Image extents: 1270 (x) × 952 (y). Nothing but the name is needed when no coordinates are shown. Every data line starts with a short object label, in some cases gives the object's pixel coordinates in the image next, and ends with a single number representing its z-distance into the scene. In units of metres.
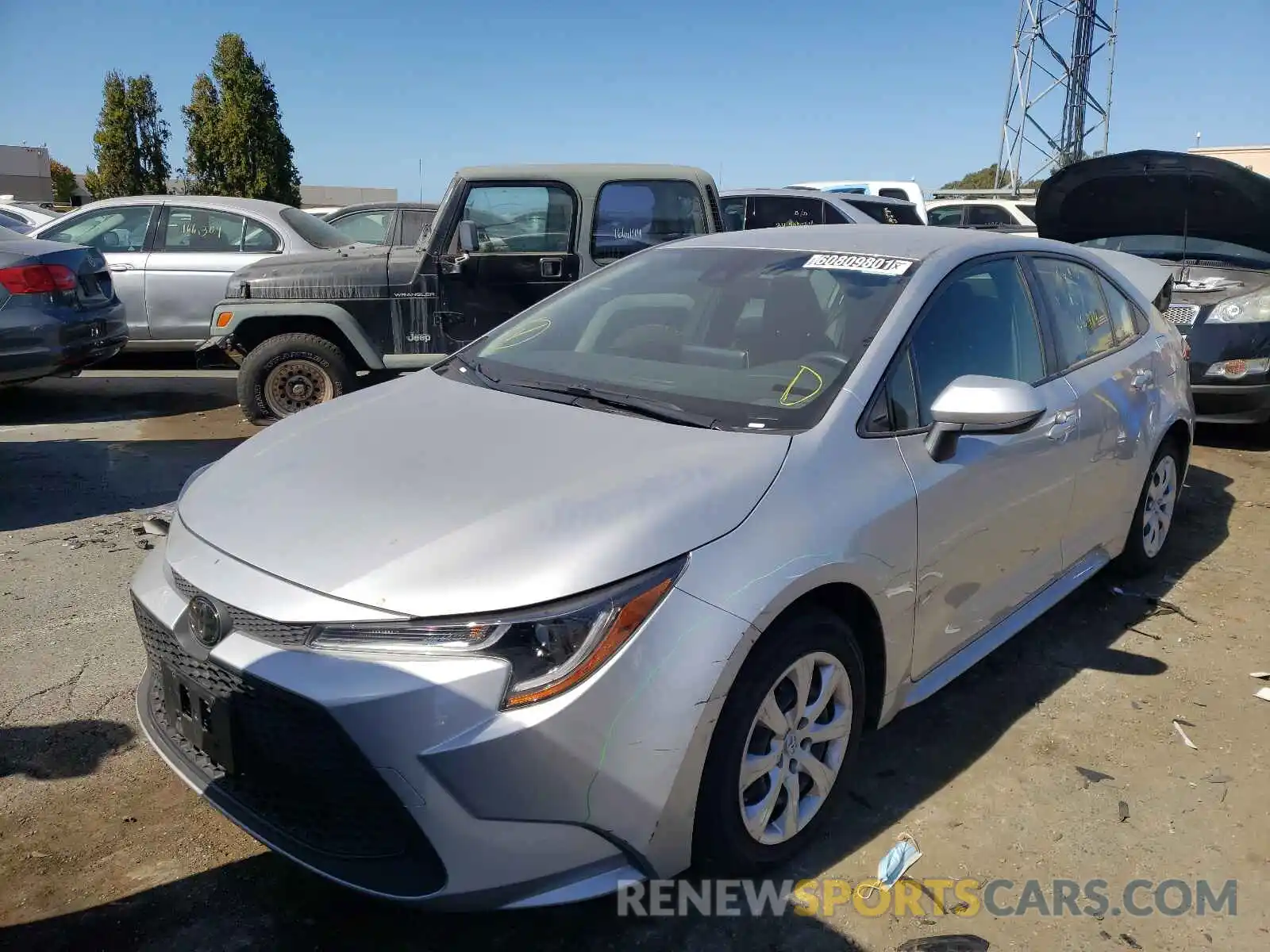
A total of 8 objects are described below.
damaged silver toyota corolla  1.97
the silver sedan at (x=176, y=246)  8.77
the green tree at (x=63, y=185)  50.31
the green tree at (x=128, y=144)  31.20
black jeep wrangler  6.73
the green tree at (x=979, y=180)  59.84
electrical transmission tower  27.12
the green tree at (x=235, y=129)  28.53
